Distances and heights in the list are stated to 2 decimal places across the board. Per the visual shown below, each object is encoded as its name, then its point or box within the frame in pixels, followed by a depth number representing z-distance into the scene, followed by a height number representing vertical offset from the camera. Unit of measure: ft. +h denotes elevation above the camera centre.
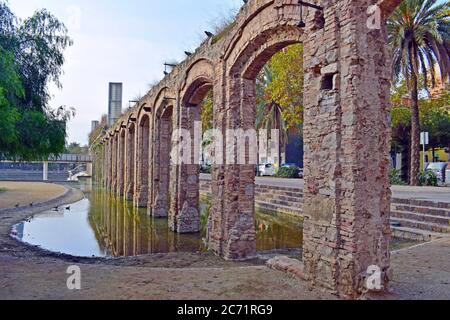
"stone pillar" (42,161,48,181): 139.95 -1.19
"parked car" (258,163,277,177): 115.28 -0.20
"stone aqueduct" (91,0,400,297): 16.12 +1.73
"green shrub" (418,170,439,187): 61.16 -1.50
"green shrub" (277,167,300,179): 90.89 -0.85
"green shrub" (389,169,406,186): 64.72 -1.63
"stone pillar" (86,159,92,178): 187.37 +0.10
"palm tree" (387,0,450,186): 55.93 +18.82
